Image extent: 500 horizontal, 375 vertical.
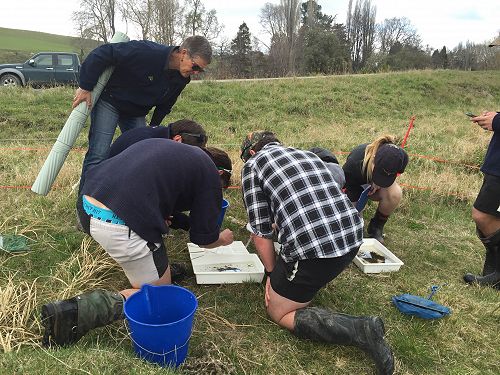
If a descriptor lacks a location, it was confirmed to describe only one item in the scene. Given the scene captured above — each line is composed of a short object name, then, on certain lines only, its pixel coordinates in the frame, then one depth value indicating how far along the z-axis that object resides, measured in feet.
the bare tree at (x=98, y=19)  87.61
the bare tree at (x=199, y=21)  87.10
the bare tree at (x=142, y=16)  83.35
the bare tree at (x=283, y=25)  96.78
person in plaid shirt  7.57
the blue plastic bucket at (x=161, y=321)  6.36
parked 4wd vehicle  42.70
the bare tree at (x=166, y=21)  82.58
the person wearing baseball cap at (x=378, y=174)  11.09
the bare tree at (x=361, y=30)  112.88
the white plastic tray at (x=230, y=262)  10.03
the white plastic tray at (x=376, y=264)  11.10
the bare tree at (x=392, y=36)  120.07
